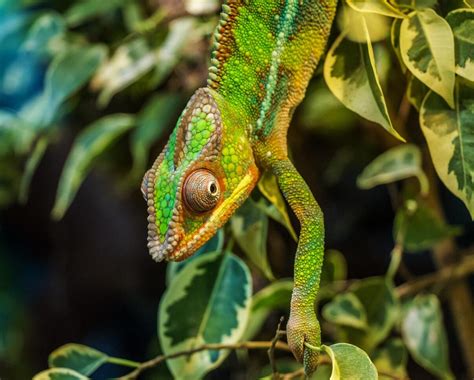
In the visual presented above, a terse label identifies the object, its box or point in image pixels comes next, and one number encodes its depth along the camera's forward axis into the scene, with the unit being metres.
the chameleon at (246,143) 0.38
